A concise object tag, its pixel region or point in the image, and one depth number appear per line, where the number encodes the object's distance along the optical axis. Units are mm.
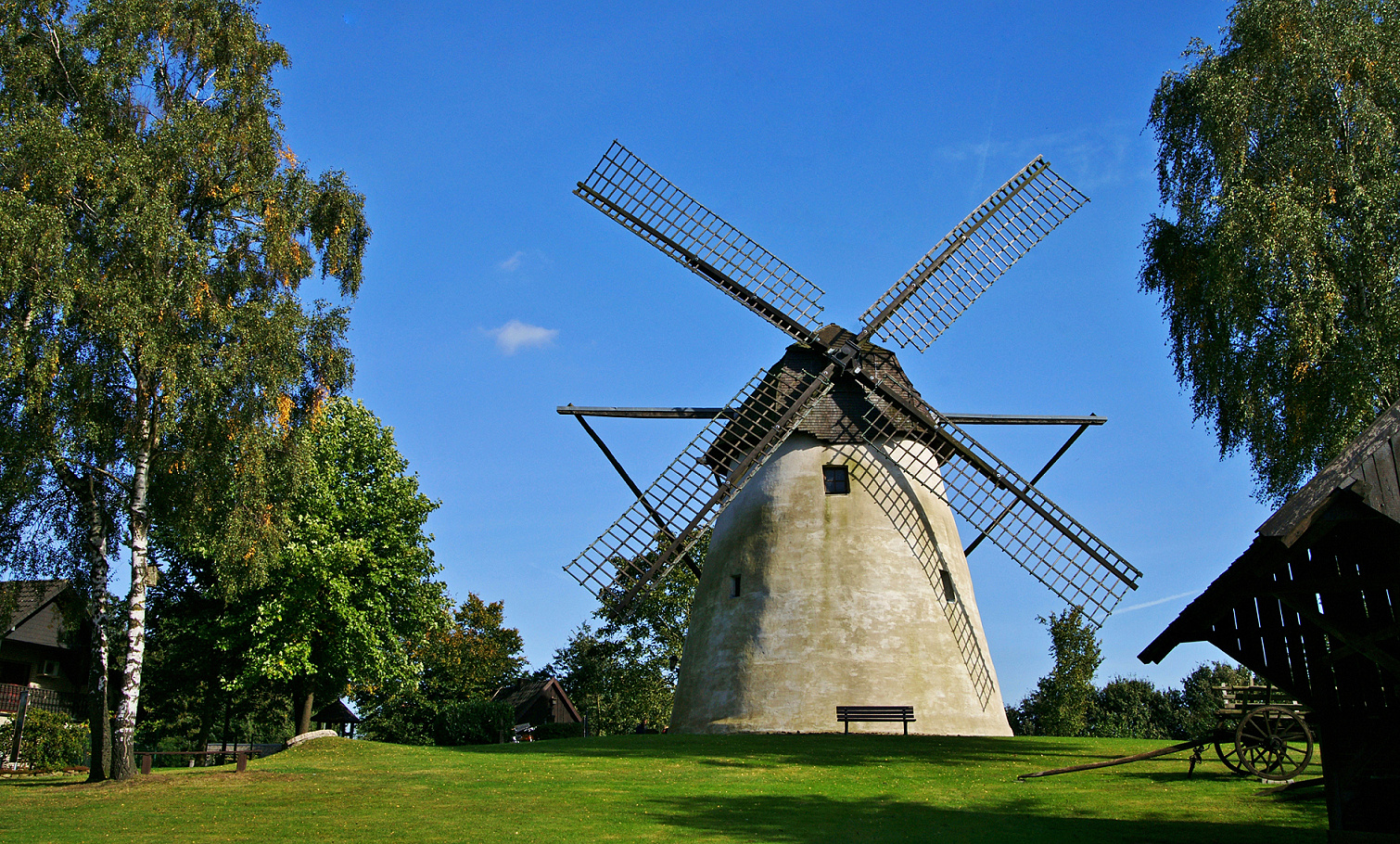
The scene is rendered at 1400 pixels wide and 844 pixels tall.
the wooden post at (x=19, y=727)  25119
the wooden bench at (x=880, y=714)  20844
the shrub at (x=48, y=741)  24281
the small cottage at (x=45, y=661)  36594
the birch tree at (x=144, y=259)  17406
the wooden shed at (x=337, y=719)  51375
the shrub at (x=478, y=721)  36500
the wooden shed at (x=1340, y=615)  7906
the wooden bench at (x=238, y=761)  18167
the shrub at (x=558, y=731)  47062
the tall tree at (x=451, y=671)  45906
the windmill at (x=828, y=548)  21594
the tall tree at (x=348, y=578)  30422
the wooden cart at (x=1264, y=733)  14609
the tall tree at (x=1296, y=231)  17359
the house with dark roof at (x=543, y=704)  52438
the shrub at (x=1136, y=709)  47312
